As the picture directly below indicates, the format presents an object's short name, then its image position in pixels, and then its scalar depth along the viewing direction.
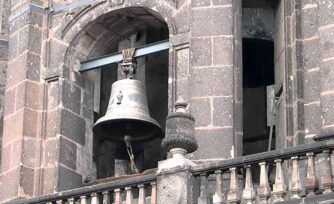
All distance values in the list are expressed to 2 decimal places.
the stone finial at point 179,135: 21.88
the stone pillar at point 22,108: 25.00
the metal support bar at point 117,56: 24.98
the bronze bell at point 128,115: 24.59
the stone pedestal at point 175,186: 21.78
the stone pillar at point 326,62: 22.70
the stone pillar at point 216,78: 23.44
